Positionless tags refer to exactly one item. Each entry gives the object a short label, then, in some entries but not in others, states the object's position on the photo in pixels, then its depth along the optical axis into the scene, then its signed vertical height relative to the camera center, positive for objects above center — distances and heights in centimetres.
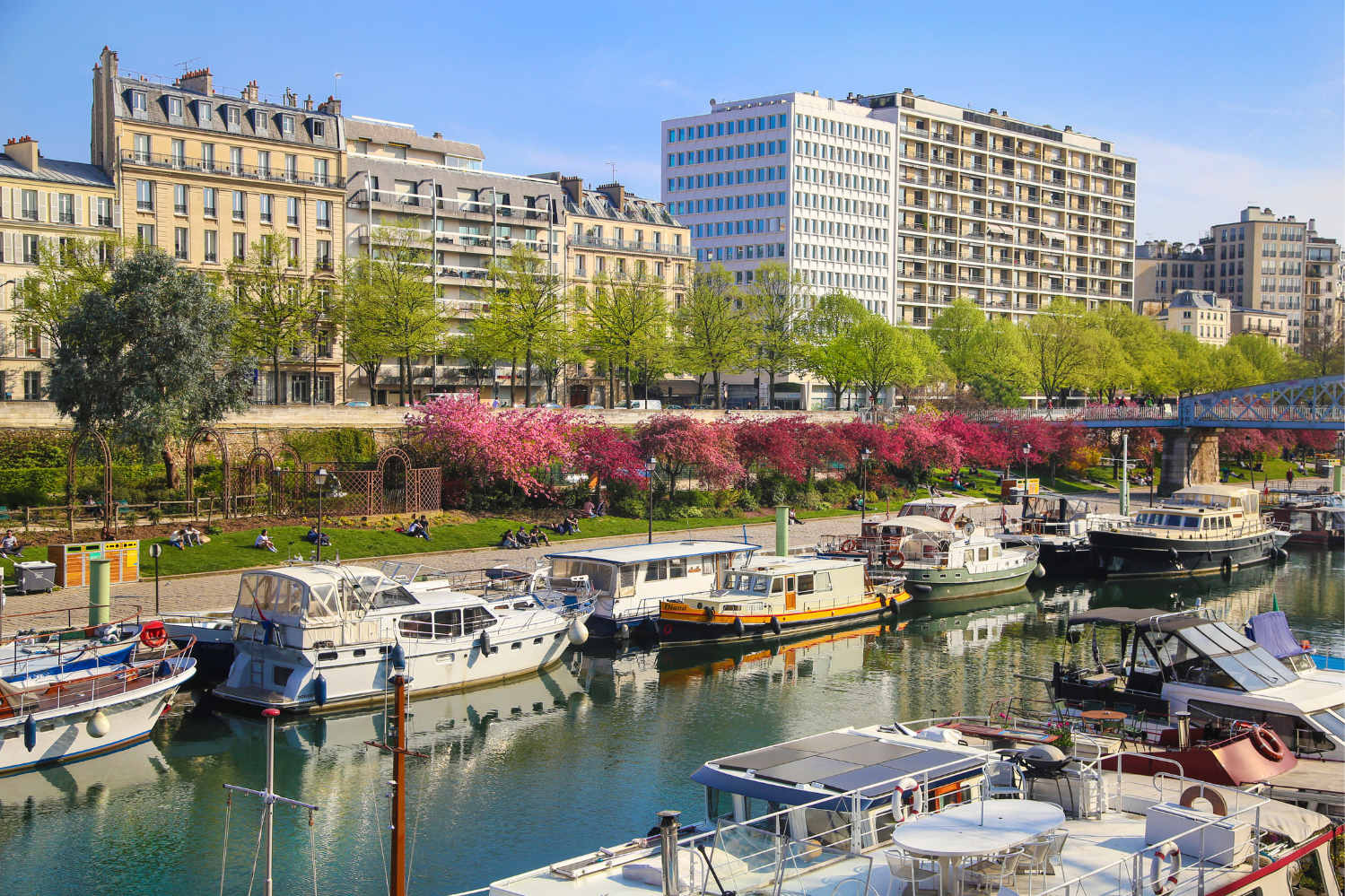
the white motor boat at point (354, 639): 3153 -542
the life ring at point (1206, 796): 1777 -522
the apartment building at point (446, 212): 8862 +1754
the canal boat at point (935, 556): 4984 -479
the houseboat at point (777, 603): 4025 -567
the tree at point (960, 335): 11062 +1018
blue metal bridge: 8550 +247
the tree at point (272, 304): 6931 +785
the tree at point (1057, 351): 11300 +864
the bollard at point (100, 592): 3356 -433
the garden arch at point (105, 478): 4544 -155
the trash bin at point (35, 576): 3897 -450
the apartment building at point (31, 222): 7288 +1302
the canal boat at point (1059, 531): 5800 -436
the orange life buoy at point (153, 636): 3161 -520
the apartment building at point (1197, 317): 19000 +2000
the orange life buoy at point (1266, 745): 2172 -544
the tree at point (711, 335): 9338 +830
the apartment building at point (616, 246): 10175 +1705
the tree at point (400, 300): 7594 +873
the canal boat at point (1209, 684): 2431 -527
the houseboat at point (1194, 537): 5781 -458
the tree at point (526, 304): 8088 +917
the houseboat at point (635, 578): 4085 -477
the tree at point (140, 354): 4966 +345
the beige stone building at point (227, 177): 7600 +1704
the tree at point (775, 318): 10069 +1043
